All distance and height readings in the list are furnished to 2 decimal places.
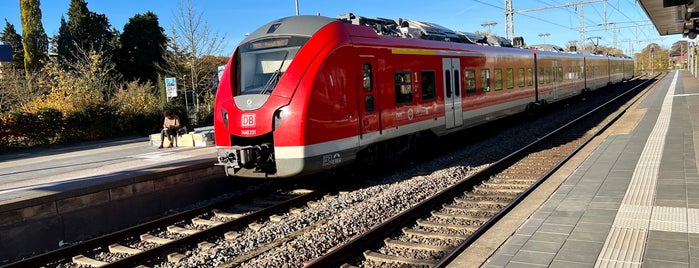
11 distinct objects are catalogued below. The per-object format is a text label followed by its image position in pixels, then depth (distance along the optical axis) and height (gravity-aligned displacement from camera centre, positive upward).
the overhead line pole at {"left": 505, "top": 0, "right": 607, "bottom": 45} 36.19 +4.96
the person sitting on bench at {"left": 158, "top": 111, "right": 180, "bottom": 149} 15.26 -0.65
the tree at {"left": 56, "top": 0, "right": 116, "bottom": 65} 37.28 +5.91
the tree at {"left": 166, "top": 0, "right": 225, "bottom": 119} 27.48 +2.29
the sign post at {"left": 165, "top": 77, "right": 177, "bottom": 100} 20.00 +0.70
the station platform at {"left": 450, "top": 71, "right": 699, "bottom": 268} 4.74 -1.60
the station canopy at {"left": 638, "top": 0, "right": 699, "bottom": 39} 12.70 +1.88
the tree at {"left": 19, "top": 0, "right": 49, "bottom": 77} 34.03 +5.47
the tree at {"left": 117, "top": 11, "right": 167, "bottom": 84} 39.50 +4.37
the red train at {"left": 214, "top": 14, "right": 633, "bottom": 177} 8.05 +0.02
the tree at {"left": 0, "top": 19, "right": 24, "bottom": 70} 41.99 +6.70
